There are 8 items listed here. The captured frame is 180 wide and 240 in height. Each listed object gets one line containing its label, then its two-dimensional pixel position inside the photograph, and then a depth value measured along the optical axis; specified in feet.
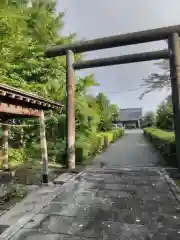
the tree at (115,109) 124.14
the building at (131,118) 200.03
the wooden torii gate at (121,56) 25.29
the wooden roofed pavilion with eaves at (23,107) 14.75
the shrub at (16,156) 32.12
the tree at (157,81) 42.16
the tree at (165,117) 76.13
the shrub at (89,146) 32.42
